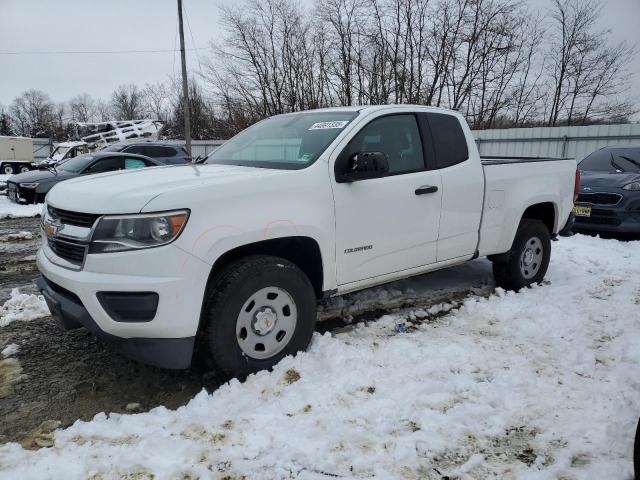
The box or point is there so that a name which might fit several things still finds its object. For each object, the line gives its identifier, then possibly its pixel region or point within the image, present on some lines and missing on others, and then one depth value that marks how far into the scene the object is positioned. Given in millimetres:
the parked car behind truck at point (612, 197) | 7816
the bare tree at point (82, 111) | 75375
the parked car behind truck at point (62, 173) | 11531
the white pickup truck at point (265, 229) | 2674
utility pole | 19328
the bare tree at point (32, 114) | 68000
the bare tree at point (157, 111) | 51094
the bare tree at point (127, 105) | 65875
